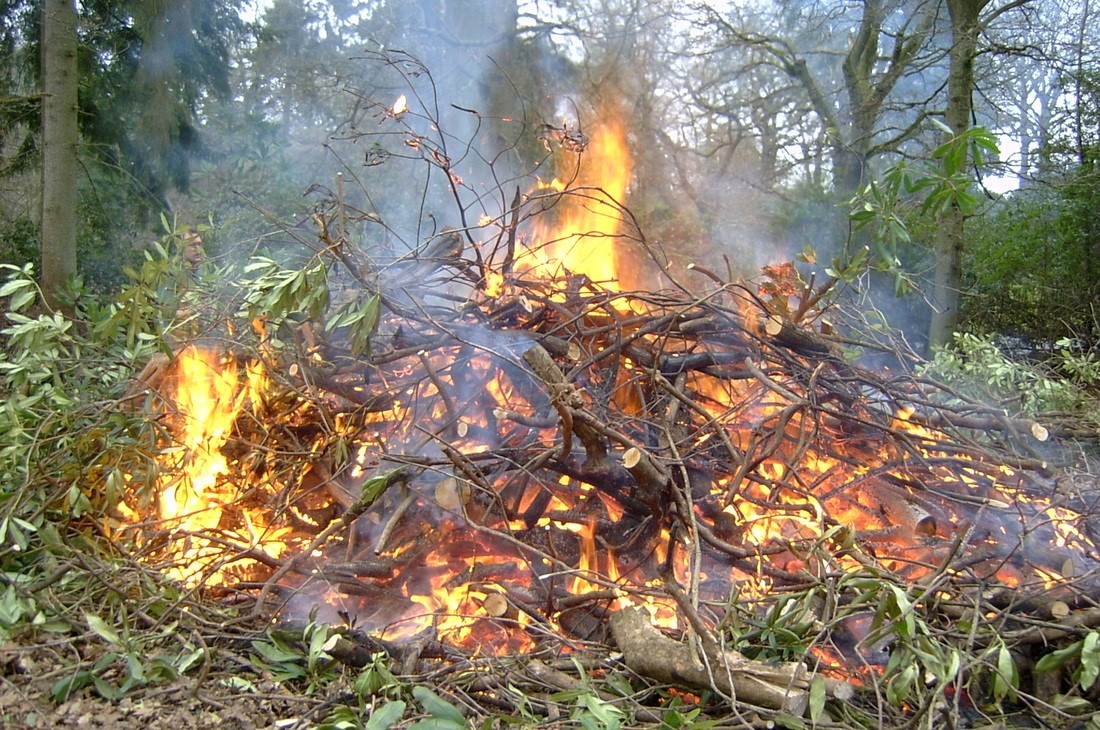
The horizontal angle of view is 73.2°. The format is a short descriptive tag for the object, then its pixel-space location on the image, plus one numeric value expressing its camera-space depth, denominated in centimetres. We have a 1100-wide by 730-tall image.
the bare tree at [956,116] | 675
